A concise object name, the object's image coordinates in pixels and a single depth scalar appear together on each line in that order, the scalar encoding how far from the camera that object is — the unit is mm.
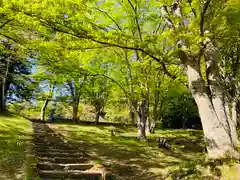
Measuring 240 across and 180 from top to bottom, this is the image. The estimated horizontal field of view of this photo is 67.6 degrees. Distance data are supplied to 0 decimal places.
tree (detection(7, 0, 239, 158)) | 3826
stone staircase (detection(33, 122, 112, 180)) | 3972
